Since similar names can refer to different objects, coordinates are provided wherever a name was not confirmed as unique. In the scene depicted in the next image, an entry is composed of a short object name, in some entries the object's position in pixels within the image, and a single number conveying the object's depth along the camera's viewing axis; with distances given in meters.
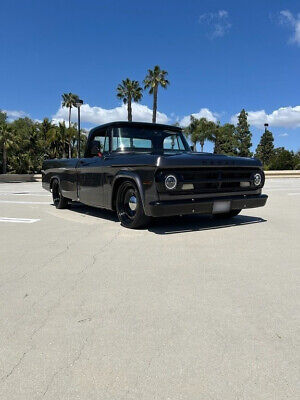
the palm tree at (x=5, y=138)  34.37
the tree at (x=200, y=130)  58.66
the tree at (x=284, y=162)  42.31
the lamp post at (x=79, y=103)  21.58
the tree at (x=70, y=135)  42.47
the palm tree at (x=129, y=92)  41.75
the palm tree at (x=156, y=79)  39.62
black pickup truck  5.00
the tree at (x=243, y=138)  69.19
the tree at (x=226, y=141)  65.25
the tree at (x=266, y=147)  79.56
